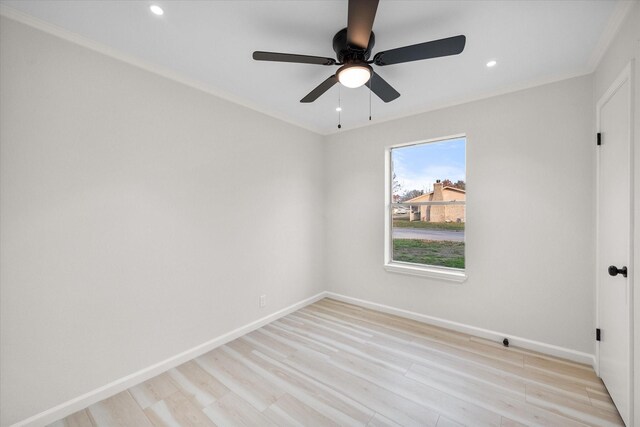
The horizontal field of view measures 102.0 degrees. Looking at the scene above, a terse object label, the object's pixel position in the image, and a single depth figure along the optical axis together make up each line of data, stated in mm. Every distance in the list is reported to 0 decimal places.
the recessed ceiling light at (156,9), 1582
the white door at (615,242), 1630
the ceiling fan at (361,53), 1388
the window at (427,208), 3135
